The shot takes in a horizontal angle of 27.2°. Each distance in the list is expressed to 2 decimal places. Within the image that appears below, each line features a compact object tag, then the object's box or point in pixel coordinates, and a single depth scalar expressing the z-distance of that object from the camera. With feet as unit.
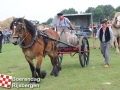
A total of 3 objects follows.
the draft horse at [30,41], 21.43
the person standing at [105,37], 29.78
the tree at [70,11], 396.78
